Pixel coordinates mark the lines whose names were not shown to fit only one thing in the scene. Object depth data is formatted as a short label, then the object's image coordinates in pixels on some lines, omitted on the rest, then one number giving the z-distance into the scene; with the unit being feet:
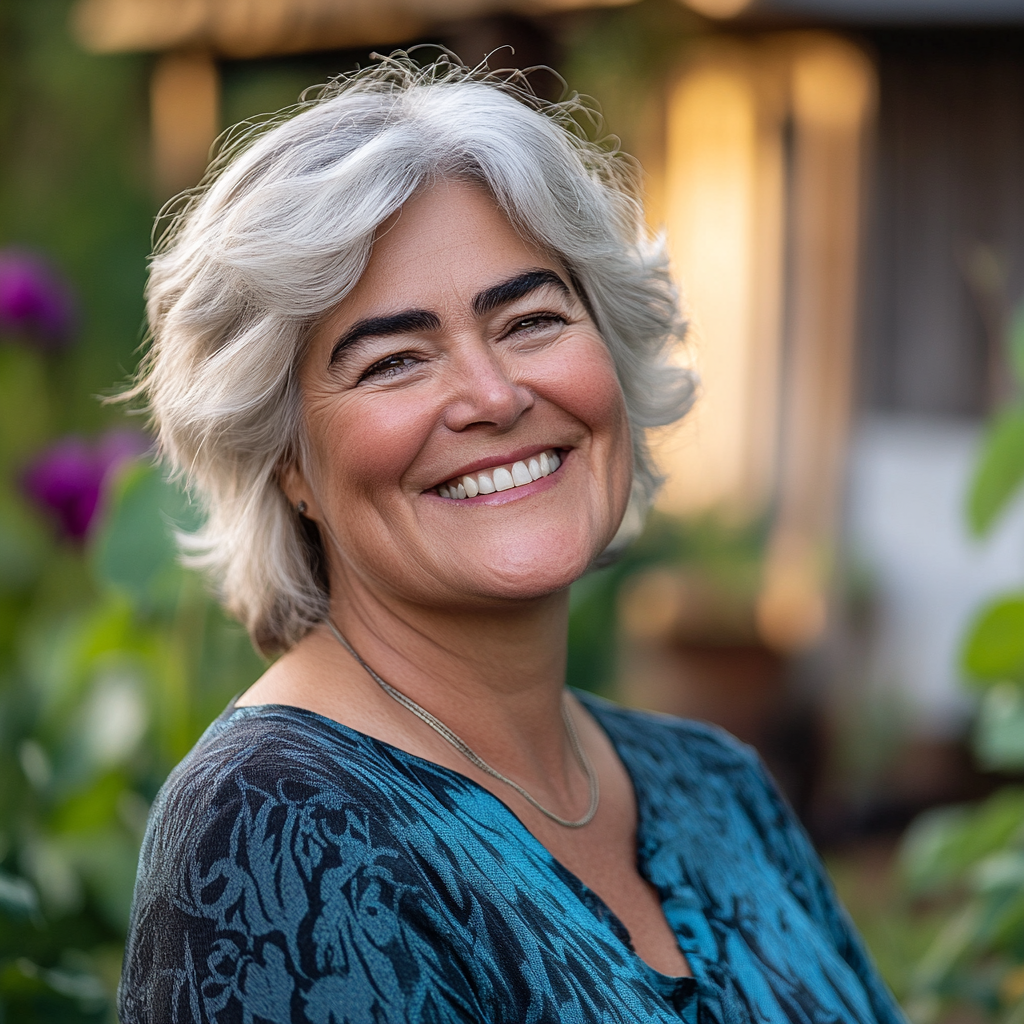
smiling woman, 3.95
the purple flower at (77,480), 9.25
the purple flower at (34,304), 11.16
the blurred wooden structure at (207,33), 15.72
